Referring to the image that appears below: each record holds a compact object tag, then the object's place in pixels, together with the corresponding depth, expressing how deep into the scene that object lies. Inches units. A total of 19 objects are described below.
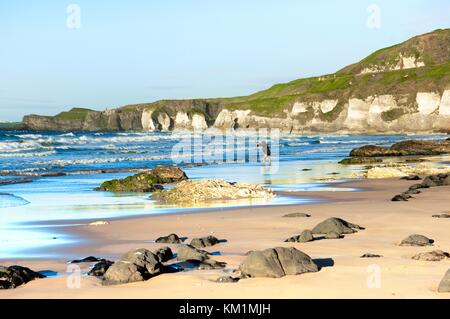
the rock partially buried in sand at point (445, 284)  319.0
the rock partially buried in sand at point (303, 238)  498.9
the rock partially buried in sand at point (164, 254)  430.6
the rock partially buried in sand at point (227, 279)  361.4
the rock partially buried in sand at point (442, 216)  615.3
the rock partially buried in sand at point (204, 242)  502.9
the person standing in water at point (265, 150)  1573.6
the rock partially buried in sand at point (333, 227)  529.3
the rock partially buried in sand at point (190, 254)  427.5
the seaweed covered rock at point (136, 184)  990.4
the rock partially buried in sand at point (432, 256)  410.6
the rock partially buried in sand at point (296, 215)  656.4
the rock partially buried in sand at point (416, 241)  471.1
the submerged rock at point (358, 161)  1603.1
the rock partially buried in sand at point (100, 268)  394.4
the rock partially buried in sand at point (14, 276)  370.9
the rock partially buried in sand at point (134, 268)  370.0
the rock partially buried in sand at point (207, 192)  846.7
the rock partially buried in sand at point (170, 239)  518.0
